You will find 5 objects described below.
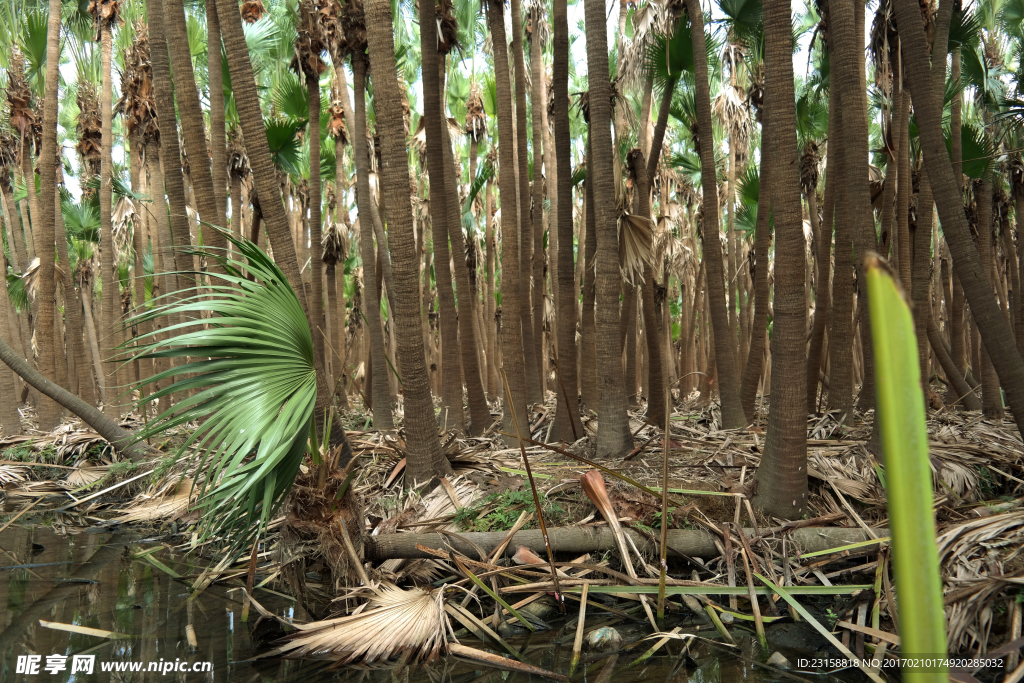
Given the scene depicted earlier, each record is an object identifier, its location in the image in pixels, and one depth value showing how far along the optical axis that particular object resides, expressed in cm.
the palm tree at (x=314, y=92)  1062
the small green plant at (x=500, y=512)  510
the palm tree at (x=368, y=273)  929
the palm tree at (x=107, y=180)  1109
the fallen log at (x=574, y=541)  459
